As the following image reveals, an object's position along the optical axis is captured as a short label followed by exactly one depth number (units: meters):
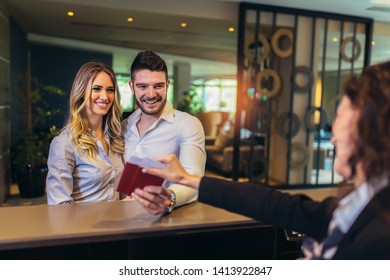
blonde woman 1.62
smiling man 1.71
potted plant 4.97
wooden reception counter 1.15
